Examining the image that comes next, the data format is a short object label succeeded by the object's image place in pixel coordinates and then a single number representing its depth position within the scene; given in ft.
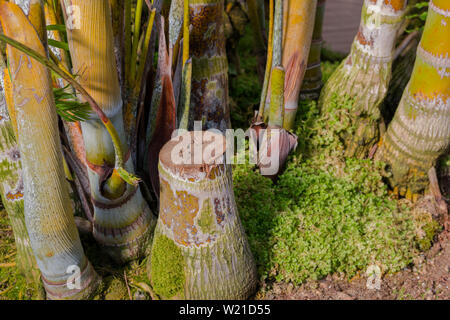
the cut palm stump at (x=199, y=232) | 1.89
